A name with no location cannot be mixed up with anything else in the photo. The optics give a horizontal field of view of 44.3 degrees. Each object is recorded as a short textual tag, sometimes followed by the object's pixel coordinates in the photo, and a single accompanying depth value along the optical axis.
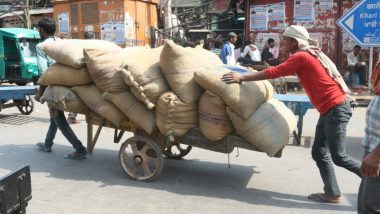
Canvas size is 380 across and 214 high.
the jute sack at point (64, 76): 5.16
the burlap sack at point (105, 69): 4.90
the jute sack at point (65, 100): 5.21
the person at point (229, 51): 10.29
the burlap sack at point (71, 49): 5.15
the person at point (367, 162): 2.66
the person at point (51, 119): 5.76
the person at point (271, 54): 14.04
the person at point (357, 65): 13.44
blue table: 6.75
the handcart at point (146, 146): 4.66
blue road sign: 9.09
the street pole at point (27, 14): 21.25
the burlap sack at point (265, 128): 4.34
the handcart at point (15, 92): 7.59
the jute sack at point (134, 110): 4.77
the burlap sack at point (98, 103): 4.98
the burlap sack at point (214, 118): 4.43
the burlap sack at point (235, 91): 4.30
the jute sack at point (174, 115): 4.53
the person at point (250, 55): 13.42
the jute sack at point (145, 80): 4.64
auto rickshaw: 14.18
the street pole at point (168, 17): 20.72
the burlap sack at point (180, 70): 4.55
